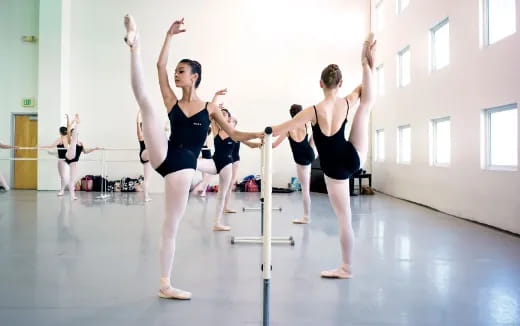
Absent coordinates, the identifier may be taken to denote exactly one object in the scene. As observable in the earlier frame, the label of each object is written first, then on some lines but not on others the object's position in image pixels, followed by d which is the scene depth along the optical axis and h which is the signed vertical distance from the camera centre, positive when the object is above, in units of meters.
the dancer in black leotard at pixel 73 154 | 7.58 +0.26
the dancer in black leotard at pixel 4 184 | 9.29 -0.39
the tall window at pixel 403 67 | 8.53 +2.24
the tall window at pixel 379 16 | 9.98 +3.97
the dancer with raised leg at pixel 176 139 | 2.28 +0.18
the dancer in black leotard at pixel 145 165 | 7.18 +0.06
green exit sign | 10.23 +1.69
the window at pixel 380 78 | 9.84 +2.33
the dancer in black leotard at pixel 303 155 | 4.99 +0.18
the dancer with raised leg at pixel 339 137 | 2.71 +0.22
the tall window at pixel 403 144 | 8.58 +0.55
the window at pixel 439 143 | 6.86 +0.47
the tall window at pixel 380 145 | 10.07 +0.64
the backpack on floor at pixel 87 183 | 9.81 -0.38
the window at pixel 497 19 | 4.95 +1.94
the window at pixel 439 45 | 6.73 +2.19
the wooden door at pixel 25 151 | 10.36 +0.43
